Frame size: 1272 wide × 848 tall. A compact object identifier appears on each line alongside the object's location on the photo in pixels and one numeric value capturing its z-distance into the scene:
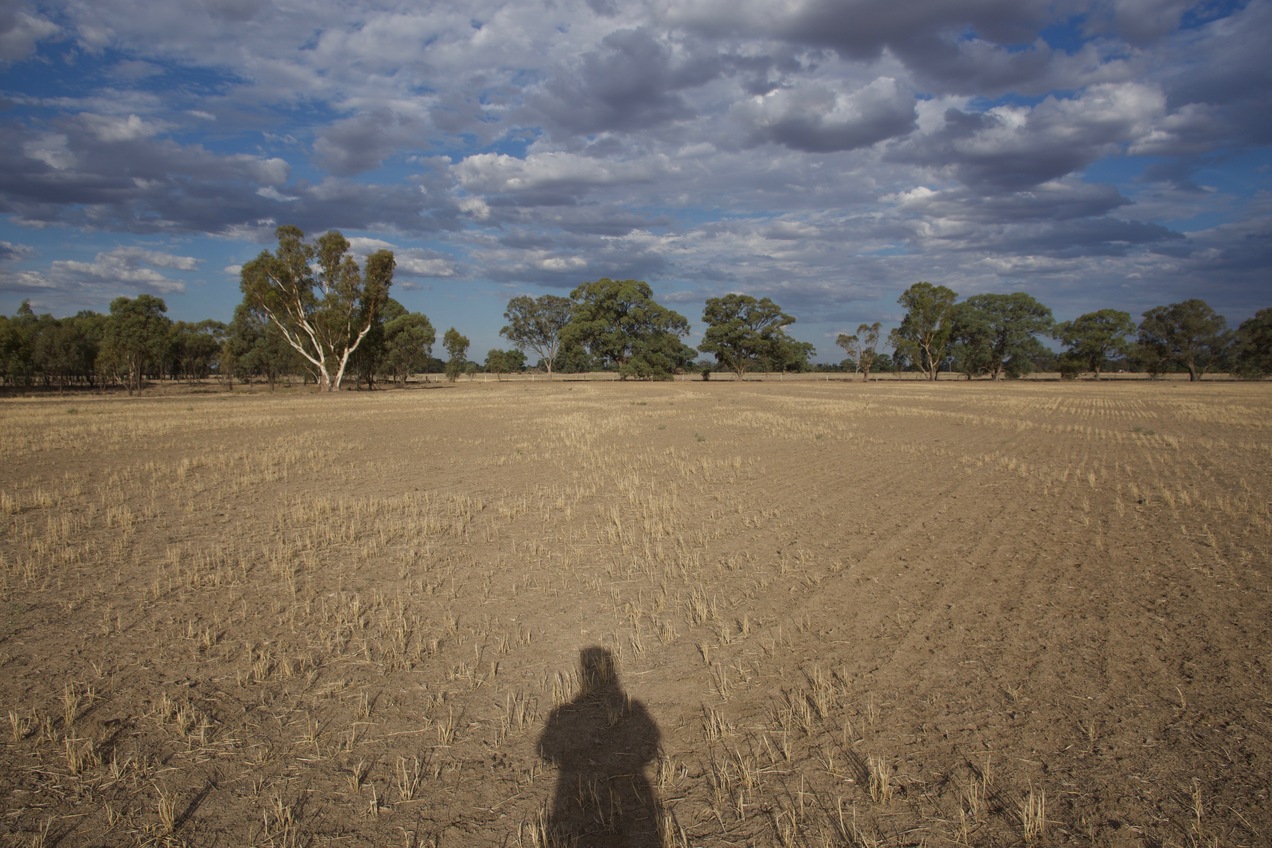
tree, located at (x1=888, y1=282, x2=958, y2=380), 103.19
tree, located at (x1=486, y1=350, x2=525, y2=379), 143.00
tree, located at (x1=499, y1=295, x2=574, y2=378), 122.00
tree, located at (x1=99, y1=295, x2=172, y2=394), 64.31
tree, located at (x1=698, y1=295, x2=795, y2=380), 107.18
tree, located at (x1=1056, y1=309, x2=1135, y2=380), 103.94
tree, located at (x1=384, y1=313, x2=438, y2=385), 82.75
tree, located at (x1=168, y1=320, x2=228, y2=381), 99.06
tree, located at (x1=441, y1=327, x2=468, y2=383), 114.81
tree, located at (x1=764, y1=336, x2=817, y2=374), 108.00
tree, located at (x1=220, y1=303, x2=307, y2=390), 82.19
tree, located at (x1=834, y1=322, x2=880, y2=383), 117.00
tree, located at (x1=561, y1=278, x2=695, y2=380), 104.31
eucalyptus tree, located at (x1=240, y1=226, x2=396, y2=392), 57.41
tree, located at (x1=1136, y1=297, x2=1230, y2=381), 97.69
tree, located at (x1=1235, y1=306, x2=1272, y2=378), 89.19
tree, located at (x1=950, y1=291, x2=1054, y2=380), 105.56
